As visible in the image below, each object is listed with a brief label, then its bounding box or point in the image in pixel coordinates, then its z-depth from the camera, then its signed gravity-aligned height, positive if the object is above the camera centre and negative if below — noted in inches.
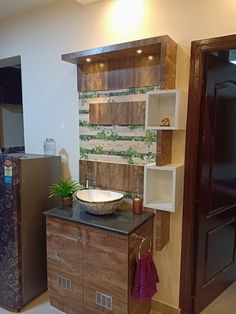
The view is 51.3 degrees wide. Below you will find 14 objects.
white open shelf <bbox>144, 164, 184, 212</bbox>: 71.0 -17.7
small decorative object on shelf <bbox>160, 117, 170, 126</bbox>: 72.4 +2.2
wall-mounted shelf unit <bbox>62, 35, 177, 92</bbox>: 69.3 +20.6
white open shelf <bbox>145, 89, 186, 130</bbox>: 68.9 +6.1
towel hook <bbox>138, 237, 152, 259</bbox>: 71.3 -33.1
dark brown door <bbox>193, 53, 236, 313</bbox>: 74.8 -18.2
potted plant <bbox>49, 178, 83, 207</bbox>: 85.0 -22.0
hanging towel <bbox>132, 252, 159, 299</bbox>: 66.9 -41.1
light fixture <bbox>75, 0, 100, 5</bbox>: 81.0 +41.8
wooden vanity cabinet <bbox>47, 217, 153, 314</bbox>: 68.1 -41.4
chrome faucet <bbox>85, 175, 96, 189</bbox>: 89.9 -19.1
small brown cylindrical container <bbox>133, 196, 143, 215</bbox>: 78.0 -24.3
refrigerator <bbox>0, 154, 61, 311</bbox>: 81.3 -33.3
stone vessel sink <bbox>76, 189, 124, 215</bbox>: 73.9 -23.0
